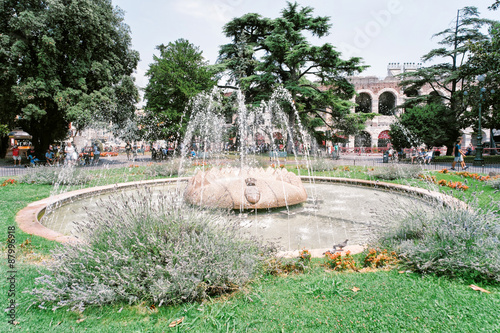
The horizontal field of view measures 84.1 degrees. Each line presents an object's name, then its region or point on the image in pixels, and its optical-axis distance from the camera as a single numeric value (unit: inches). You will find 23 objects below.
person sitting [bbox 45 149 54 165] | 725.3
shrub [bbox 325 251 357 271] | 128.0
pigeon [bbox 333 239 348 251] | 149.5
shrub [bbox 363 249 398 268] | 130.8
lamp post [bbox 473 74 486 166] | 689.0
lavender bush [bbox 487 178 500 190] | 317.1
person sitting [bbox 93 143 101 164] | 837.2
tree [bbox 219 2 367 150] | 901.8
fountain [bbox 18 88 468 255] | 187.5
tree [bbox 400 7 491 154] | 920.5
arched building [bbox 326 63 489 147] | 1571.1
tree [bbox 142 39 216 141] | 853.8
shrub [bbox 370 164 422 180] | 412.2
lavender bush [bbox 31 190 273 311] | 100.2
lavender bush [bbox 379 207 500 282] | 114.3
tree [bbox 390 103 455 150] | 856.9
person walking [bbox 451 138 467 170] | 564.7
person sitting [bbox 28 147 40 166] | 751.1
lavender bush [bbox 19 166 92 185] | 389.1
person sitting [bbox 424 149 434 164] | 747.1
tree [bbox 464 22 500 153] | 637.1
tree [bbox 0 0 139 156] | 693.3
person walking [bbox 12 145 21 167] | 780.6
